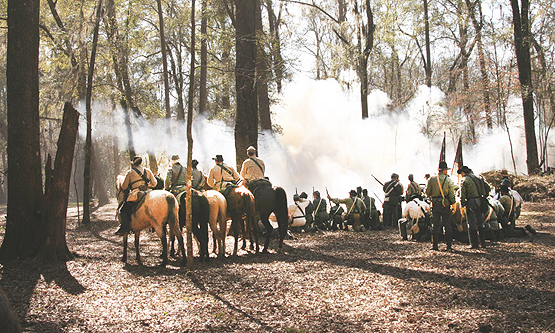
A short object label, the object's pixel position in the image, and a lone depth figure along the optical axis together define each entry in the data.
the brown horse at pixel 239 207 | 11.77
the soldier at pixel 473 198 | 11.80
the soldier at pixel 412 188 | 17.12
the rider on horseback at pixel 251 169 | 12.77
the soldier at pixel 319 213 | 17.78
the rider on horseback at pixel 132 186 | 10.45
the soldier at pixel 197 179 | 12.84
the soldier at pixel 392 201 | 18.39
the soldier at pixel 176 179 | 12.50
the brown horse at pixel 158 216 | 10.27
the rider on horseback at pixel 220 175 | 12.38
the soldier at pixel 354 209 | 17.78
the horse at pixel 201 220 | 10.78
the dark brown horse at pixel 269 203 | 12.20
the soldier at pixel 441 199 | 11.64
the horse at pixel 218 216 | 11.16
